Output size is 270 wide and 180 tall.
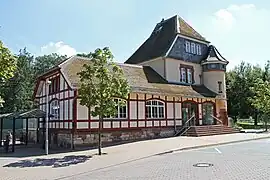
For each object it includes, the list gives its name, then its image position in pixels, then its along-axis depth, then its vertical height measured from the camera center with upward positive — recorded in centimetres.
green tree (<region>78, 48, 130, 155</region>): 1129 +120
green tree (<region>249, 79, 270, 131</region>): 2337 +90
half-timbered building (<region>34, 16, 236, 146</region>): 1480 +112
